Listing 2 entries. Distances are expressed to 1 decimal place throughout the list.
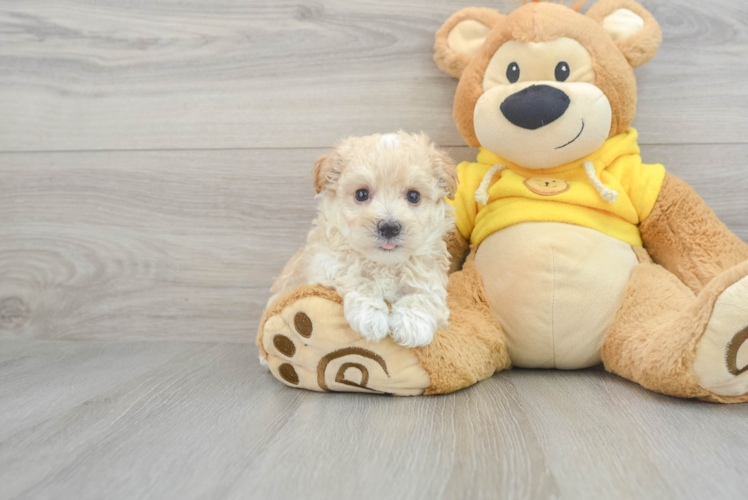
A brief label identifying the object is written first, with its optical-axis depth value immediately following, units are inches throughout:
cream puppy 31.0
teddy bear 33.3
